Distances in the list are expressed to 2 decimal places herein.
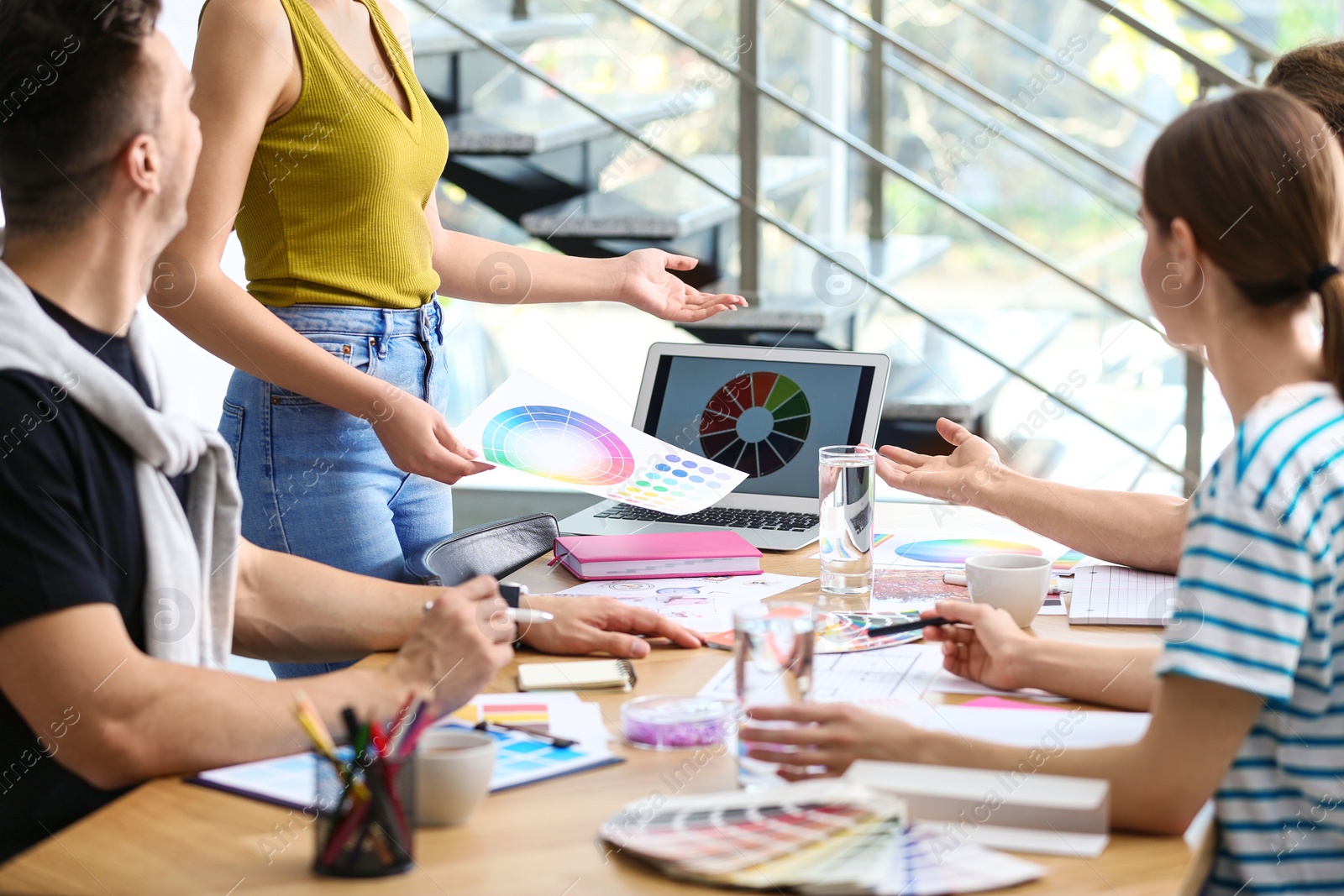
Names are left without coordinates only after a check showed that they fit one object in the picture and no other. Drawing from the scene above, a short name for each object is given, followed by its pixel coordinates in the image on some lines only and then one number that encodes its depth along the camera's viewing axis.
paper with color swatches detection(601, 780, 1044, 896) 2.76
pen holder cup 2.80
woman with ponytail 2.86
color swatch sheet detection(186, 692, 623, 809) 2.93
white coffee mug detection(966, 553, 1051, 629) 3.30
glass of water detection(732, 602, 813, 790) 2.98
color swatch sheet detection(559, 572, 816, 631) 3.36
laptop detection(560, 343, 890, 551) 3.81
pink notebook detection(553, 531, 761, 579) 3.51
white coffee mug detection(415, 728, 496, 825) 2.85
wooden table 2.79
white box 2.84
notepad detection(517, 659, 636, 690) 3.15
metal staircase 5.02
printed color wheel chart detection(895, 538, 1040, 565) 3.60
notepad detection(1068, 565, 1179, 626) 3.34
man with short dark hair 2.93
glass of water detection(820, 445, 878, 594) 3.43
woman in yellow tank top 3.50
